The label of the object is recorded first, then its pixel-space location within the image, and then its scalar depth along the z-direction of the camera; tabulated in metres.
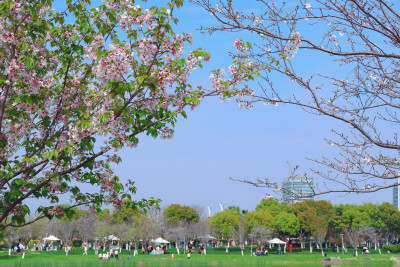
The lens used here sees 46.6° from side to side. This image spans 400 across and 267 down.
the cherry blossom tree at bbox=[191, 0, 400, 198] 8.09
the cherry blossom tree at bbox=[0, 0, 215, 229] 8.44
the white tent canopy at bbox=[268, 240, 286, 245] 81.04
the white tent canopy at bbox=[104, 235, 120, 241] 78.00
